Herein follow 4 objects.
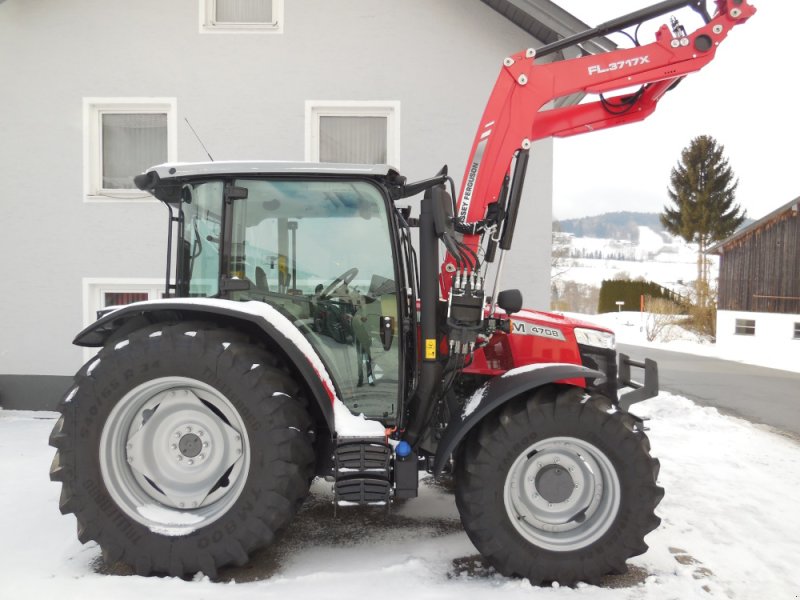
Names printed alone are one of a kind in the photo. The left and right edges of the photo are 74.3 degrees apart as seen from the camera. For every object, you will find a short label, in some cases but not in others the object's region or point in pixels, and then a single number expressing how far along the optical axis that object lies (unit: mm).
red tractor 2510
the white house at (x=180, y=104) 6012
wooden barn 17814
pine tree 30406
